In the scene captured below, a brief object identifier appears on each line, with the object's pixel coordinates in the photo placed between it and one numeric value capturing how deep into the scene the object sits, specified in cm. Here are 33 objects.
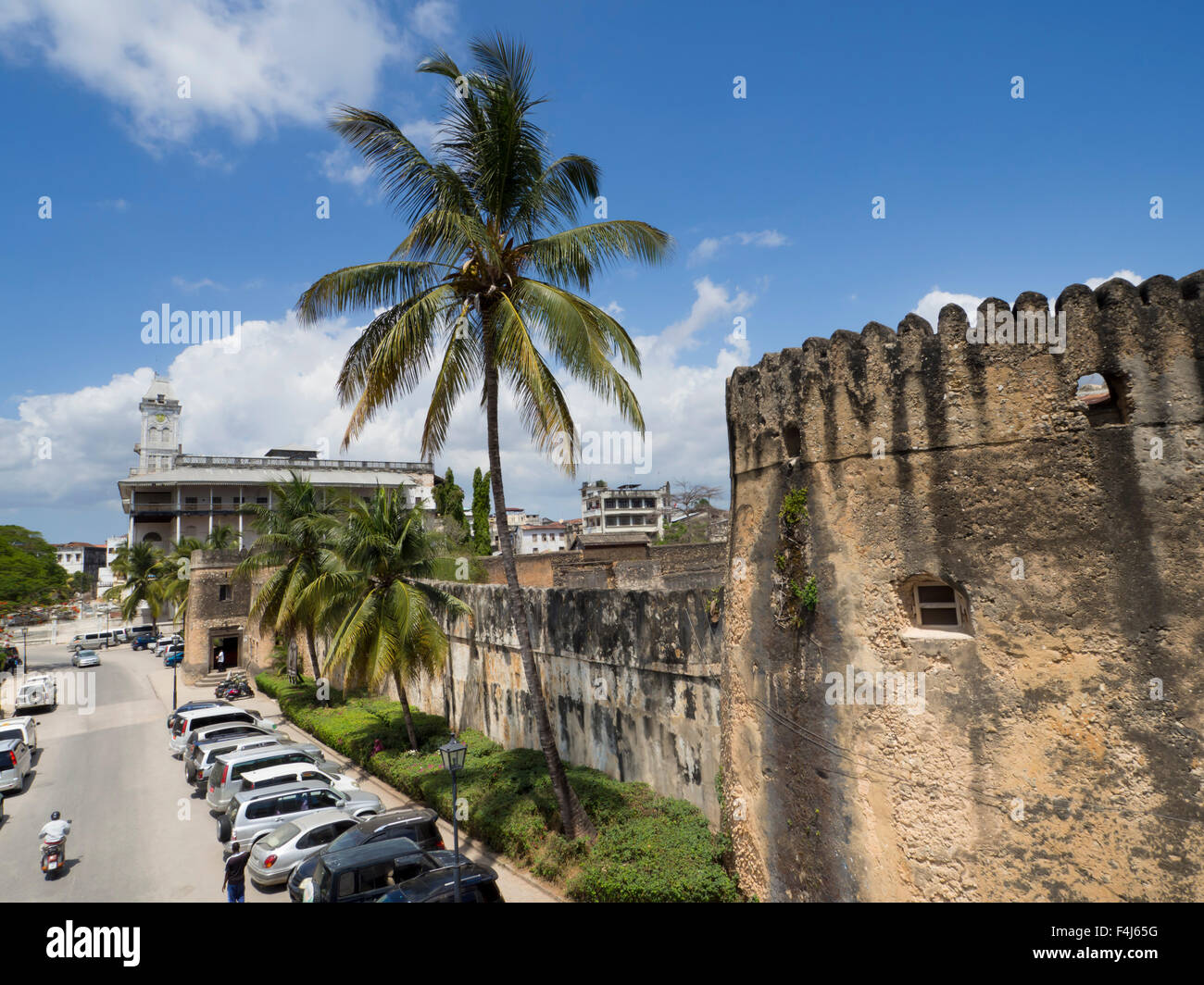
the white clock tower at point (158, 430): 7688
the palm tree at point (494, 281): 1119
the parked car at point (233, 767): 1573
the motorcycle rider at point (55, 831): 1302
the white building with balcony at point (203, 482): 6419
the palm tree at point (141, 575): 5128
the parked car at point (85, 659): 4247
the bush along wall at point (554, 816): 967
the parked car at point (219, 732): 2002
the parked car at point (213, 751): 1841
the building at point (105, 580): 9545
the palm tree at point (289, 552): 2367
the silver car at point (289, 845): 1226
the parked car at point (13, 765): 1873
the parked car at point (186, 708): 2350
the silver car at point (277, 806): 1356
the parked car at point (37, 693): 3023
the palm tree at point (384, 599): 1677
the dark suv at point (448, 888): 987
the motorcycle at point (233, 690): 3088
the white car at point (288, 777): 1520
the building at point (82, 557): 12988
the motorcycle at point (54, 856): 1299
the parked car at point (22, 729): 2091
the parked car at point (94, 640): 5360
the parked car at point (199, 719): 2222
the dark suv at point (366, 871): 1017
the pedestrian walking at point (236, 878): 1113
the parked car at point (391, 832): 1162
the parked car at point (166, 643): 4555
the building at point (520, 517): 10562
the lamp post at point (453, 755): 1082
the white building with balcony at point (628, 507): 8719
